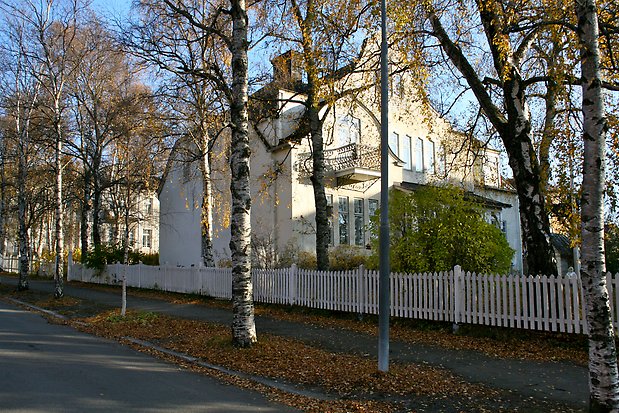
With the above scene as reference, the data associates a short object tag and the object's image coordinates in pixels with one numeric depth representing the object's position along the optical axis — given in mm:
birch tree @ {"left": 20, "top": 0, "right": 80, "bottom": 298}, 20891
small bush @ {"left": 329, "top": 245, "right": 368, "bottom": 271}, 18969
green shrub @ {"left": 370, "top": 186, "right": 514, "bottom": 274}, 12578
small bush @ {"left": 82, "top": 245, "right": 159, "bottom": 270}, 29984
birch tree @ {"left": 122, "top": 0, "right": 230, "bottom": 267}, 17547
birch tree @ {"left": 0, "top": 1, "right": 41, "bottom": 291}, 24125
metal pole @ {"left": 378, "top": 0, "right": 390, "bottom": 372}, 7723
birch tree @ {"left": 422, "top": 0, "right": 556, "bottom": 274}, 12133
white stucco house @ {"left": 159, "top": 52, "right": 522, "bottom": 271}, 21047
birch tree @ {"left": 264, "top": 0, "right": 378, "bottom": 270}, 13126
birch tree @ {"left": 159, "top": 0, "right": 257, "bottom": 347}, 9734
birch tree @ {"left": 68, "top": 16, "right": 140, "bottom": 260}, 25234
